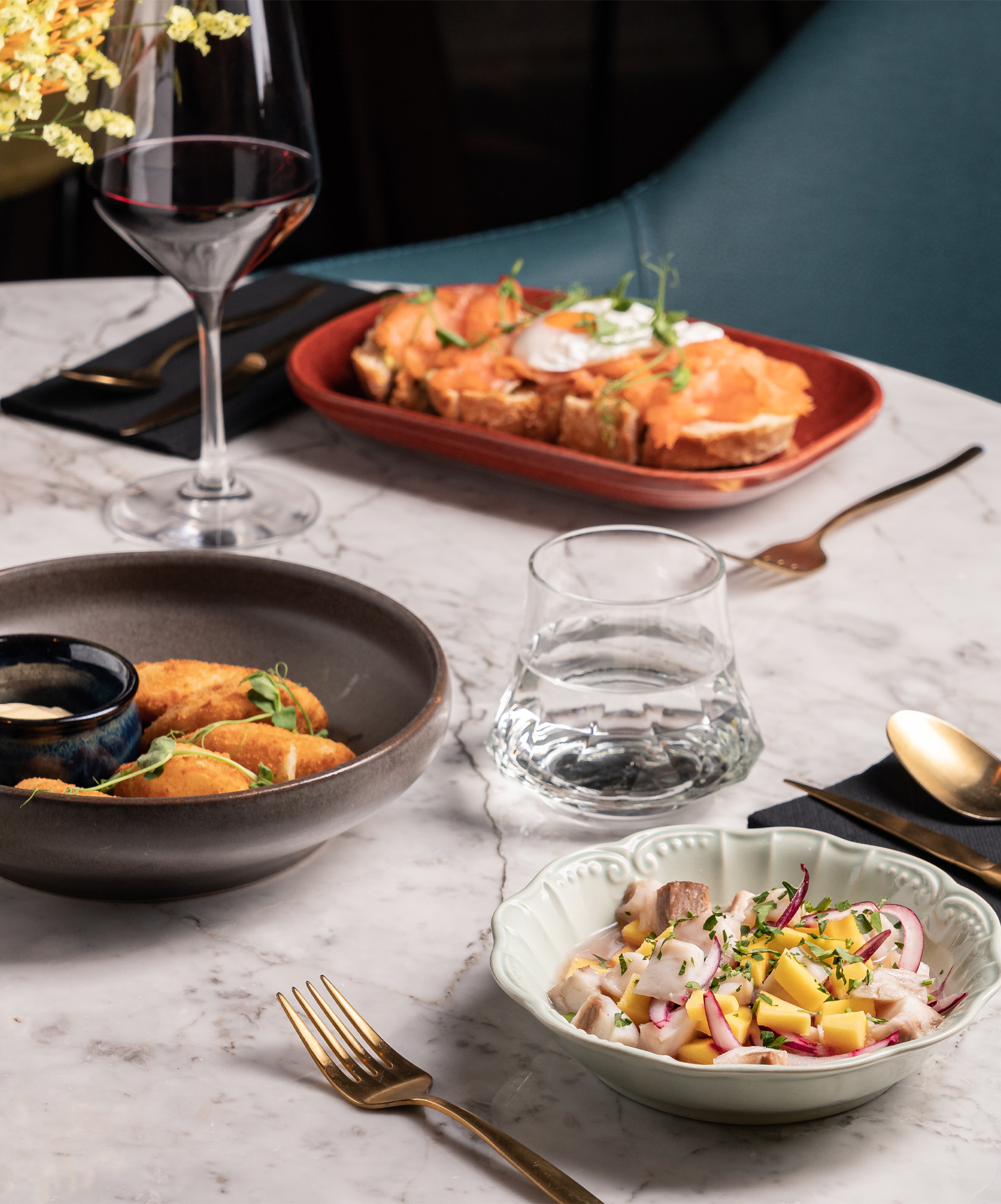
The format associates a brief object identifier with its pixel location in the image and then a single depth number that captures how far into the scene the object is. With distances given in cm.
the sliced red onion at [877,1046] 99
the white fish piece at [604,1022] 100
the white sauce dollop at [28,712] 110
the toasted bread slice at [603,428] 137
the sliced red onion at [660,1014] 100
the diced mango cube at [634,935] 105
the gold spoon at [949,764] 114
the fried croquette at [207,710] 112
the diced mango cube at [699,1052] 99
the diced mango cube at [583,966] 103
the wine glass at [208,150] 125
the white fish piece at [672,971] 100
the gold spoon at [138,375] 147
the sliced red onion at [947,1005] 101
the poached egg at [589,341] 140
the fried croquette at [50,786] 106
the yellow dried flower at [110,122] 116
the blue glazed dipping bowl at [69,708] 107
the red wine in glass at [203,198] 126
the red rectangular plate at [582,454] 135
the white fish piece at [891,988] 101
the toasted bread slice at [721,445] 136
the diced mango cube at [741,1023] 100
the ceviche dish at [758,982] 100
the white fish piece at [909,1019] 100
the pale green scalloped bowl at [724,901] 99
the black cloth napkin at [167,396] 144
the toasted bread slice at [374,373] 144
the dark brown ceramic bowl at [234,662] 104
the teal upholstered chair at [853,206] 195
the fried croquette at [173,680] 114
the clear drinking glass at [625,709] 114
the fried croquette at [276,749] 109
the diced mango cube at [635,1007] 101
